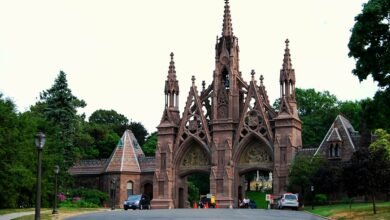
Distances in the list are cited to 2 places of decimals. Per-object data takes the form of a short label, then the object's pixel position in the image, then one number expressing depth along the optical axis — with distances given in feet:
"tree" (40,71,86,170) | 215.72
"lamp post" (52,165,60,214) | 120.37
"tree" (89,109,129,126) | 393.91
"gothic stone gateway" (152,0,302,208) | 205.57
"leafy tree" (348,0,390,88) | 98.48
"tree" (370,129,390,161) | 125.36
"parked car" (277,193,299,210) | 165.59
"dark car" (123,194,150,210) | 179.11
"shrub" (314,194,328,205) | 179.42
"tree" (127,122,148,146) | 351.58
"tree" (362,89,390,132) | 102.06
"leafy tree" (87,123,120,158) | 325.01
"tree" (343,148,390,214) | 118.32
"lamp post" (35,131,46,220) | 77.10
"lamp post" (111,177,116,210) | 214.92
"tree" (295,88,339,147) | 286.25
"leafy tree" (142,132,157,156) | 315.58
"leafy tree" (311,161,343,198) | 165.68
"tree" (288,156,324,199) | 180.34
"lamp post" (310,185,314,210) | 168.14
